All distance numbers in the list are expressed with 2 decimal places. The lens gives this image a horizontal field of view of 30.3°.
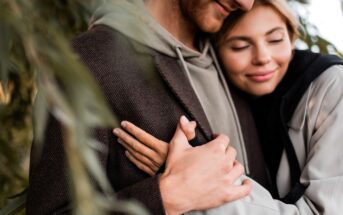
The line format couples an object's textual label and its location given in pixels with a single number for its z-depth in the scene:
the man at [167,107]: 1.18
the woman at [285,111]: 1.28
